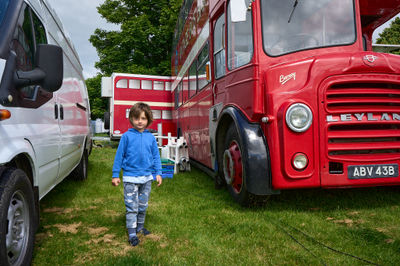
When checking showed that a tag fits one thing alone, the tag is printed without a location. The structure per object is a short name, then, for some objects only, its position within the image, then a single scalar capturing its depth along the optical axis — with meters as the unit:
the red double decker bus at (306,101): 3.46
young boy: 3.14
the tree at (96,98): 27.80
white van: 2.13
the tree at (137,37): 22.62
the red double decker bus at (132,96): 15.31
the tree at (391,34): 18.19
